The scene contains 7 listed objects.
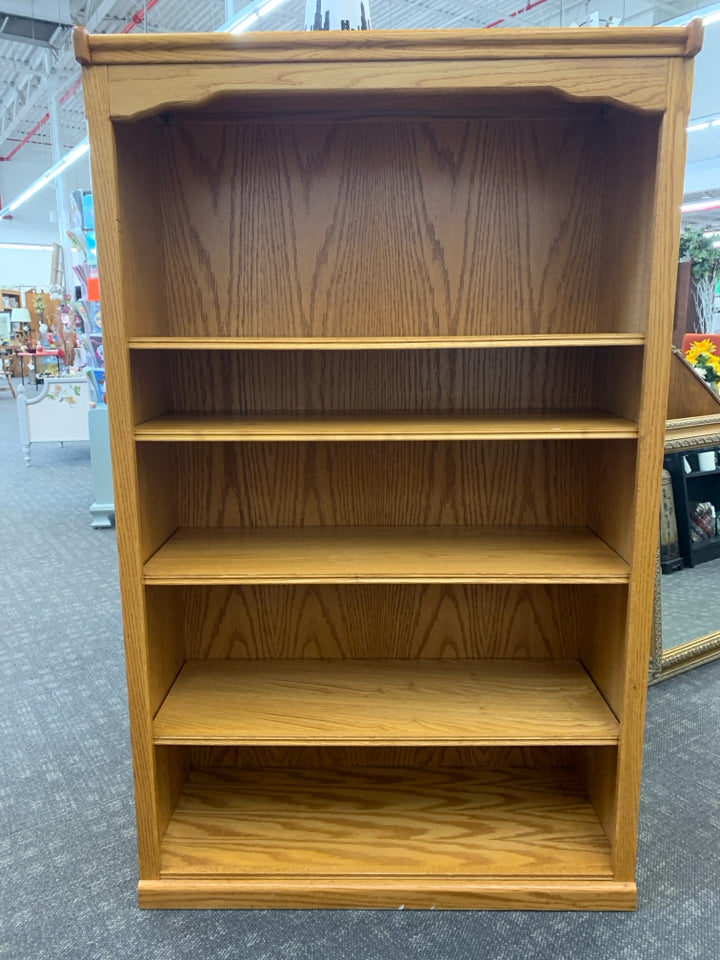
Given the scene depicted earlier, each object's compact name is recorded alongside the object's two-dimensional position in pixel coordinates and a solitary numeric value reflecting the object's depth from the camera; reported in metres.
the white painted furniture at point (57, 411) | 5.53
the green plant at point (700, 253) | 3.37
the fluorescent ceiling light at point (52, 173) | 9.21
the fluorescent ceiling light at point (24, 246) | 16.09
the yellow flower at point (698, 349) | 3.40
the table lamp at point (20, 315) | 12.68
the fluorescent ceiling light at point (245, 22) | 5.48
